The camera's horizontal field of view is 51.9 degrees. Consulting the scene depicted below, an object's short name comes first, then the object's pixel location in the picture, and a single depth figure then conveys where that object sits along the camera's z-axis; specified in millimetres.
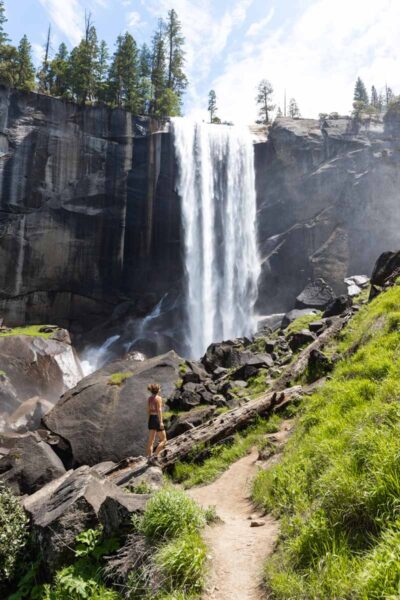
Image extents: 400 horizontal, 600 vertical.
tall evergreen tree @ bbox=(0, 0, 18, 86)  38469
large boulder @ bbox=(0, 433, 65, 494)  11477
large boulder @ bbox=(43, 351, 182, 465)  14906
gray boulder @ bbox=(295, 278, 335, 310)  28656
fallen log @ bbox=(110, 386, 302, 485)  9984
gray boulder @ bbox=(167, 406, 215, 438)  12594
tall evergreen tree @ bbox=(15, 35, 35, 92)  41666
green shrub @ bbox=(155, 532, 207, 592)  4055
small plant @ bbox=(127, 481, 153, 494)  6495
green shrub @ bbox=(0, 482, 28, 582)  6559
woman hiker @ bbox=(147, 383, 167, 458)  10281
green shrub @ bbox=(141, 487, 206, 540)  4668
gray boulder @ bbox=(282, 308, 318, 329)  26266
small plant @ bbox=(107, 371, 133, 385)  18008
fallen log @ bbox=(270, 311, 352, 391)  11773
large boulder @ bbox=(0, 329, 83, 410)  23734
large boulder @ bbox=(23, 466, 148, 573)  5344
